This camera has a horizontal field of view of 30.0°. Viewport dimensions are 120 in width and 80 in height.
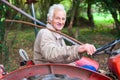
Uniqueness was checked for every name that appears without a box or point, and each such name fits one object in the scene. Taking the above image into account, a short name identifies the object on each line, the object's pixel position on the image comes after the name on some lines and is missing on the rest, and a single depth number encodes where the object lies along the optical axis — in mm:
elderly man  2016
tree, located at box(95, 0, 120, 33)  6244
